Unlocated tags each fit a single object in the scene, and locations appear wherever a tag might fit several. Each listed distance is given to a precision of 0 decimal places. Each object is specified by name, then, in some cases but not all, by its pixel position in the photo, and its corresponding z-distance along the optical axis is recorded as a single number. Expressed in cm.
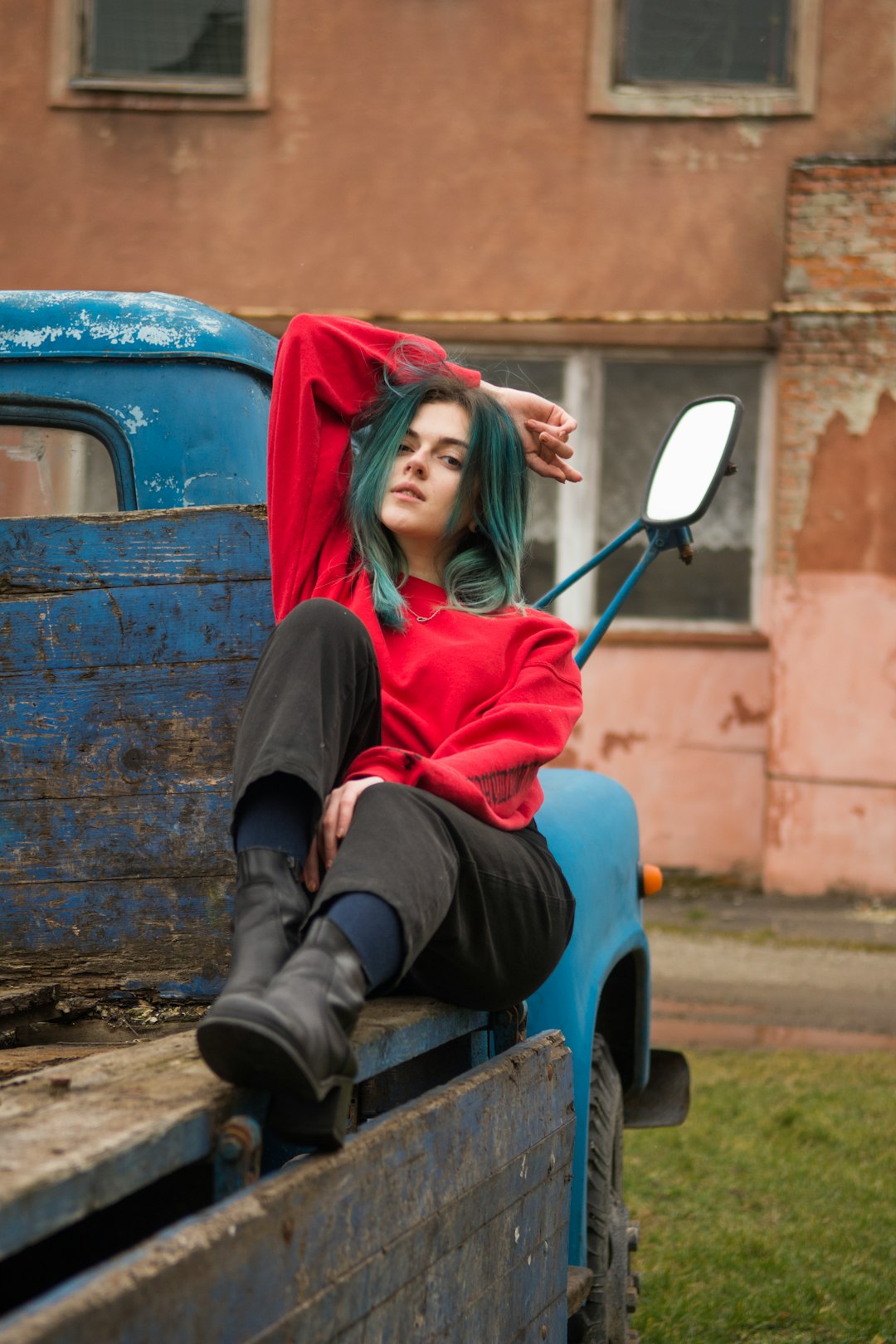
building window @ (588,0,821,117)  884
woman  160
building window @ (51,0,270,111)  912
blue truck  128
